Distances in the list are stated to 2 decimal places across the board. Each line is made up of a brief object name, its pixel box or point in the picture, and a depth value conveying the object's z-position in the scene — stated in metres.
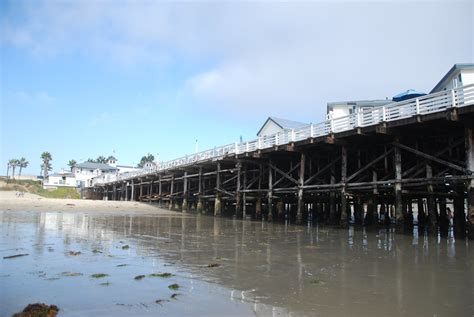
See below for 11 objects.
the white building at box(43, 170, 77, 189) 89.71
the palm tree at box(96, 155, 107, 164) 135.25
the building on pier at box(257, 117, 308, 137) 38.47
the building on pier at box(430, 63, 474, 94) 21.98
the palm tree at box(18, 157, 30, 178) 105.29
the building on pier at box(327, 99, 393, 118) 31.75
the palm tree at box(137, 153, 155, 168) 130.40
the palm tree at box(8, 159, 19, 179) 103.31
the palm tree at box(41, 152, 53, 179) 103.78
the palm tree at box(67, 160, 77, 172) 117.44
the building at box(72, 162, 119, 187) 91.31
